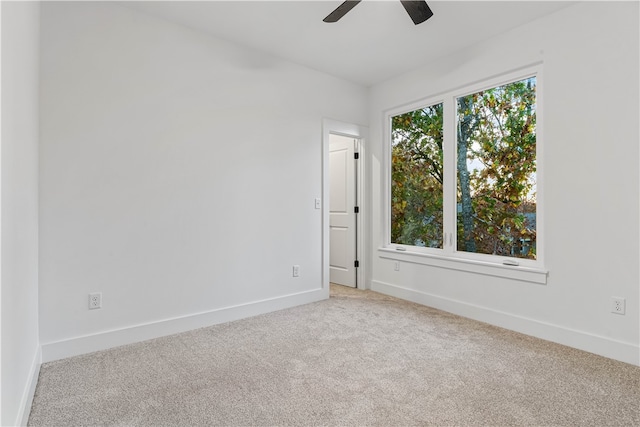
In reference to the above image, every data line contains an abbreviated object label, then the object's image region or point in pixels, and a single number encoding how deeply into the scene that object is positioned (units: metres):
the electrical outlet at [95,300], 2.54
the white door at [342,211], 4.54
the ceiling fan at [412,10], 2.20
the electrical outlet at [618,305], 2.45
